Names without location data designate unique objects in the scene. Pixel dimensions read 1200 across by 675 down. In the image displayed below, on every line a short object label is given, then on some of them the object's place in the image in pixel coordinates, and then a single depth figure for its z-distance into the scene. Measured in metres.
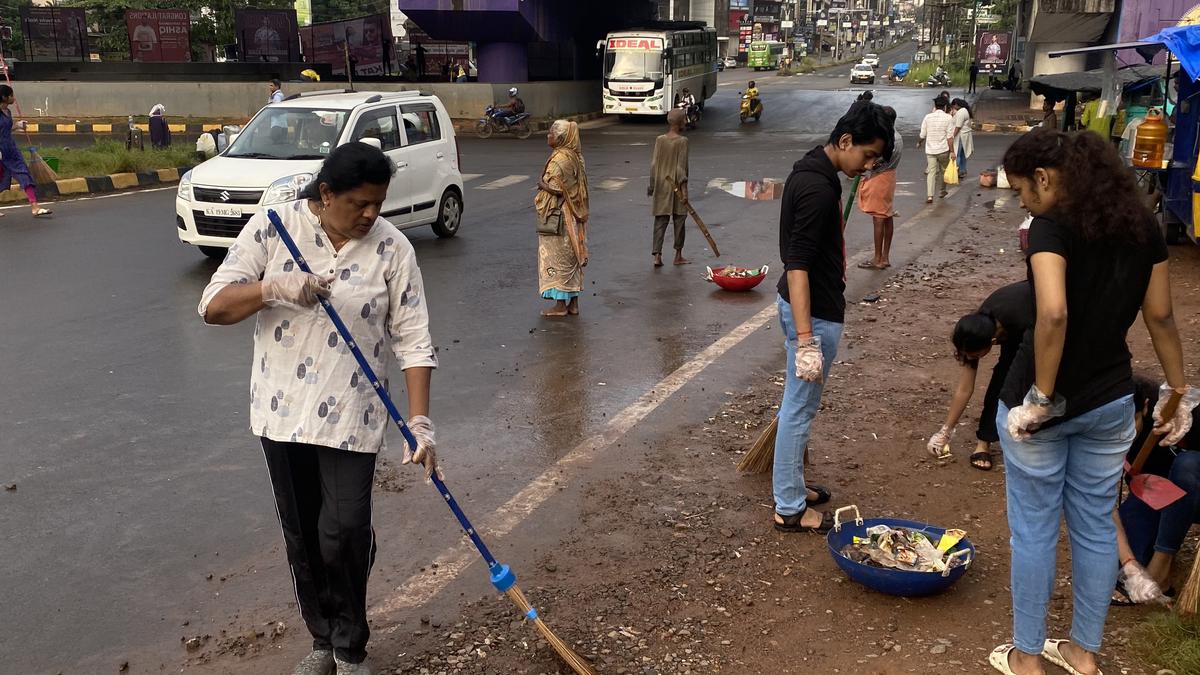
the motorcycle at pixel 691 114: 30.99
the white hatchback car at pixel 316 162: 10.51
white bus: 31.52
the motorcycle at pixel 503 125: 27.59
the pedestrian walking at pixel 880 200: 10.30
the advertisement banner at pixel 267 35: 32.81
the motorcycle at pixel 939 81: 53.56
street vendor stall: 9.77
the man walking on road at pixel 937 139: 14.59
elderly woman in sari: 8.42
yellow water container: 11.14
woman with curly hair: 2.95
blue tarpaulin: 9.44
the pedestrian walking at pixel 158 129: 21.50
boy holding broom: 4.18
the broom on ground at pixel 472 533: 3.14
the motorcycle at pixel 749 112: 32.66
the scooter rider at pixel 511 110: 27.52
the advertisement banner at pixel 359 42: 32.91
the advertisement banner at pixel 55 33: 31.59
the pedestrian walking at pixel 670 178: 10.27
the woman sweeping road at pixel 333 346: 3.12
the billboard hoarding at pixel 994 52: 45.81
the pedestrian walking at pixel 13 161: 13.11
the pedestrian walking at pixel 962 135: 16.47
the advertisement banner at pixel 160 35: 32.62
